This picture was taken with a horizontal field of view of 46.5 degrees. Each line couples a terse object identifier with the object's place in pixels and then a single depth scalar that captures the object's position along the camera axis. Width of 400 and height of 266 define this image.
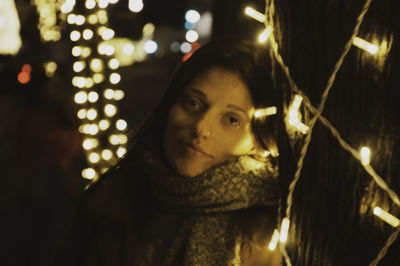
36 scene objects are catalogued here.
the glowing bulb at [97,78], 3.79
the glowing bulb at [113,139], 3.93
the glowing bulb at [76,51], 3.70
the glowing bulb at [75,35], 3.67
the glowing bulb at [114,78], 3.85
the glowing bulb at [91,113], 3.85
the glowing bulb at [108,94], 3.88
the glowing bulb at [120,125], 3.98
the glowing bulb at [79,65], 3.73
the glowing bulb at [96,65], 3.74
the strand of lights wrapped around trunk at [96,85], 3.65
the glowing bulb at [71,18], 3.65
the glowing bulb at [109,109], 3.87
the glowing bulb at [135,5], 3.76
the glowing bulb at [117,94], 4.07
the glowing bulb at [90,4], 3.51
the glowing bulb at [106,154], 3.91
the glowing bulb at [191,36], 5.63
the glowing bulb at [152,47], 13.51
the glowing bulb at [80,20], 3.62
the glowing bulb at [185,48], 8.21
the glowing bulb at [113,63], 3.80
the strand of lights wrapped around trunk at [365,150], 1.13
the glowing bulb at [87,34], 3.65
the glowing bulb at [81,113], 3.85
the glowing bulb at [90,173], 3.83
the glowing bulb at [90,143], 3.86
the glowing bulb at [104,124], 3.90
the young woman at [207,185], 1.91
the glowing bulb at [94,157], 3.88
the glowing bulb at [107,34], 3.67
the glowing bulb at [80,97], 3.82
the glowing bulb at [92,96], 3.82
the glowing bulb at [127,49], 14.57
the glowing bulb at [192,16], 5.02
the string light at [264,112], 1.91
